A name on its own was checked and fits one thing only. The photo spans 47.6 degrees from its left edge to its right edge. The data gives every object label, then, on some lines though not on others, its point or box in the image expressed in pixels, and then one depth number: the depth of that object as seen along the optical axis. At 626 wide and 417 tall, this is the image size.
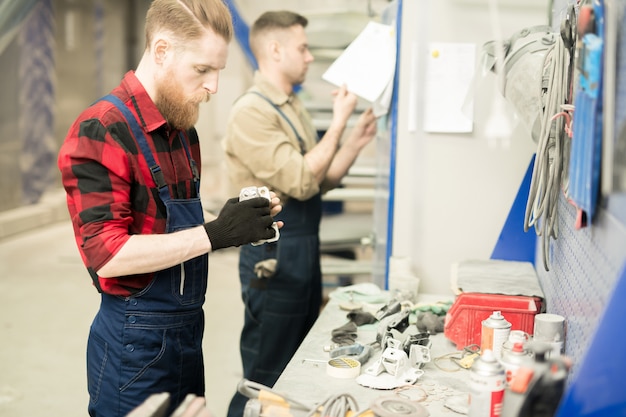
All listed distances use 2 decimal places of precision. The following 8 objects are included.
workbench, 1.74
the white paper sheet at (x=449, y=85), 2.70
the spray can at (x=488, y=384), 1.41
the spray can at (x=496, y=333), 1.83
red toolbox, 2.11
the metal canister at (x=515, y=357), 1.48
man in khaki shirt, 3.06
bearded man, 1.84
